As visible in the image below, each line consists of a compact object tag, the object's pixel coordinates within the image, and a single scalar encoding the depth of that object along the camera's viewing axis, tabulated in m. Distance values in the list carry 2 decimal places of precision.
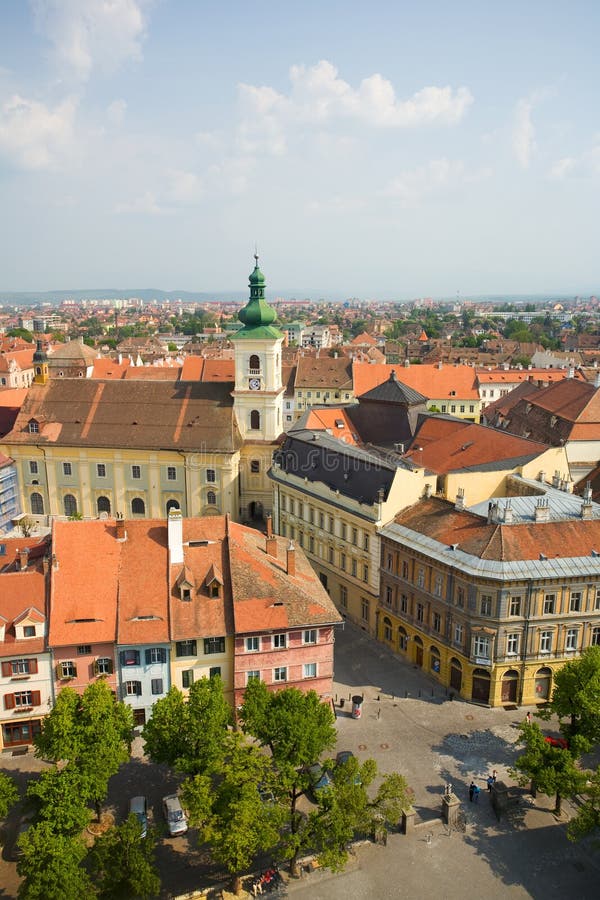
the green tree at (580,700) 36.88
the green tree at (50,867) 28.70
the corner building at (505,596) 45.47
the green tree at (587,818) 32.09
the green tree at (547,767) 34.41
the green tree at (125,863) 30.08
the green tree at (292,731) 33.16
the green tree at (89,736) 33.09
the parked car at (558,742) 40.91
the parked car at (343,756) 40.58
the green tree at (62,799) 30.89
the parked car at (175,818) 35.88
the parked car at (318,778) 33.98
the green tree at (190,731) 34.38
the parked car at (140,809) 36.03
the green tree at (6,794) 32.81
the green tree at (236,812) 30.48
